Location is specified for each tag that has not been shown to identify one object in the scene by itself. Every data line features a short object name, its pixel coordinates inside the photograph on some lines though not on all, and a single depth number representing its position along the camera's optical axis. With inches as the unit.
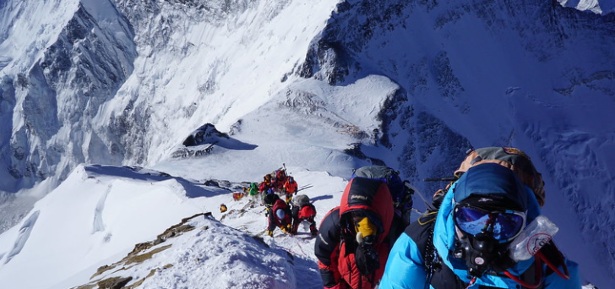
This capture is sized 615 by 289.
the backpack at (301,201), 451.5
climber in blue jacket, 107.9
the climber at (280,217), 439.8
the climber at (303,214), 438.6
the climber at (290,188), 674.2
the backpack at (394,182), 257.0
